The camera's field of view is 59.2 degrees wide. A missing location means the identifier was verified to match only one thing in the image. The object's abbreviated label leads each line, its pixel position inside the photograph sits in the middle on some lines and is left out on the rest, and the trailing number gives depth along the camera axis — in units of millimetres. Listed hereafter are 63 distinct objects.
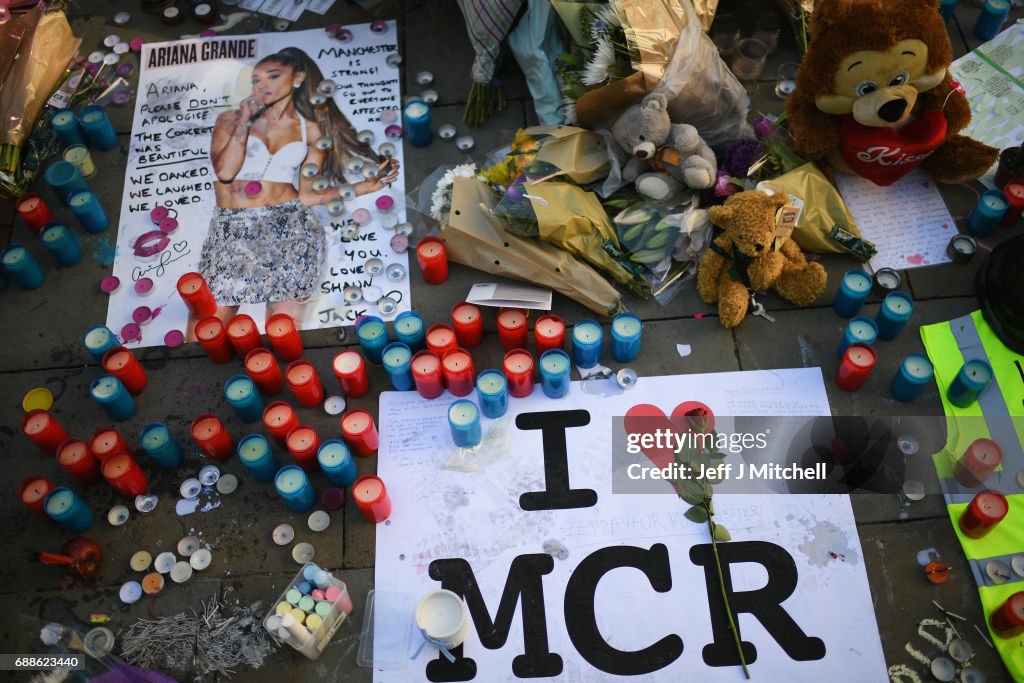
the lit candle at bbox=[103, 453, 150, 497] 2877
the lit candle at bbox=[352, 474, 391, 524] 2791
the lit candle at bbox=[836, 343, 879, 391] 2957
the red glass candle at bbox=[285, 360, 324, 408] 3020
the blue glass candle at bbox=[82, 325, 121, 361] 3156
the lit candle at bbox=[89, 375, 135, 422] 3037
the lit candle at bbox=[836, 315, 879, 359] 3061
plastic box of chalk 2586
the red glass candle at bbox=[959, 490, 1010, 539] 2695
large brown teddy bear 2961
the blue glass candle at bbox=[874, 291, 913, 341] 3068
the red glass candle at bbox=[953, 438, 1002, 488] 2783
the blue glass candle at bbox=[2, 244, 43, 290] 3361
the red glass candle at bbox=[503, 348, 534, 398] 2982
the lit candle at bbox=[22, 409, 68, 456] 2965
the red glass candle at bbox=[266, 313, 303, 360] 3119
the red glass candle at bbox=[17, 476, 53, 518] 2863
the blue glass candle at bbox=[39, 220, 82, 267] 3385
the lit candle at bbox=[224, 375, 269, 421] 2988
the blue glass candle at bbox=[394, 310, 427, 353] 3111
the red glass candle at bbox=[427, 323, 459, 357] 3084
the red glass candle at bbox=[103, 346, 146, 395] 3086
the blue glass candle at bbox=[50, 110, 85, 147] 3729
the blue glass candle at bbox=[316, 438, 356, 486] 2855
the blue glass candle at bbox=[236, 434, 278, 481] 2881
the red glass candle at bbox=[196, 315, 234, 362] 3125
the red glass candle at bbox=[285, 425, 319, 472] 2885
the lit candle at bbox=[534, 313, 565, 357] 3078
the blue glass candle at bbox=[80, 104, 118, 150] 3703
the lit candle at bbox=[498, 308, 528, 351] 3109
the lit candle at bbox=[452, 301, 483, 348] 3123
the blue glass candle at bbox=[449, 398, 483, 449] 2902
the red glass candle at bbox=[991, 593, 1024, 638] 2535
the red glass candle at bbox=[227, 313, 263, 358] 3135
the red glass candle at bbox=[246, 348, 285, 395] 3059
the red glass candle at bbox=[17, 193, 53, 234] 3469
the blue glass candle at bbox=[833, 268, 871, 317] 3129
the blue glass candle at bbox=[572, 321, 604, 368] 3029
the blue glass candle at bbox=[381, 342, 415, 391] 3047
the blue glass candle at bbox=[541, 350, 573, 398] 2998
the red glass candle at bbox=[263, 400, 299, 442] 2938
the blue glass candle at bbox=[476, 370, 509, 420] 2969
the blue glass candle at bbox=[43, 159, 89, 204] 3512
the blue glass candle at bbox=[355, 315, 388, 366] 3100
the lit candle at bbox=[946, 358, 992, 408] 2918
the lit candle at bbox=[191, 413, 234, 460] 2926
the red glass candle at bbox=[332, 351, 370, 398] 3039
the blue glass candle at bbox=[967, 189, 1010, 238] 3307
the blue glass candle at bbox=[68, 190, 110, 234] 3467
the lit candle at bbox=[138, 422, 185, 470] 2924
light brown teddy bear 3000
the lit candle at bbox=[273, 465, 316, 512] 2814
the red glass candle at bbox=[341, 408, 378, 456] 2910
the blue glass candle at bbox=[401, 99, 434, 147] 3588
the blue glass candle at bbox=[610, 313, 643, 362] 3047
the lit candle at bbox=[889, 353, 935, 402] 2945
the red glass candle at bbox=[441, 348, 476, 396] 3006
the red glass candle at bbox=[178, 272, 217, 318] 3221
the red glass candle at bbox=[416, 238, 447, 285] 3256
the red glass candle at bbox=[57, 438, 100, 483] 2906
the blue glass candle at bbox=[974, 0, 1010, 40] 3787
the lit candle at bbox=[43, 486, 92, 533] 2824
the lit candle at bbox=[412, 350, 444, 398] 3010
